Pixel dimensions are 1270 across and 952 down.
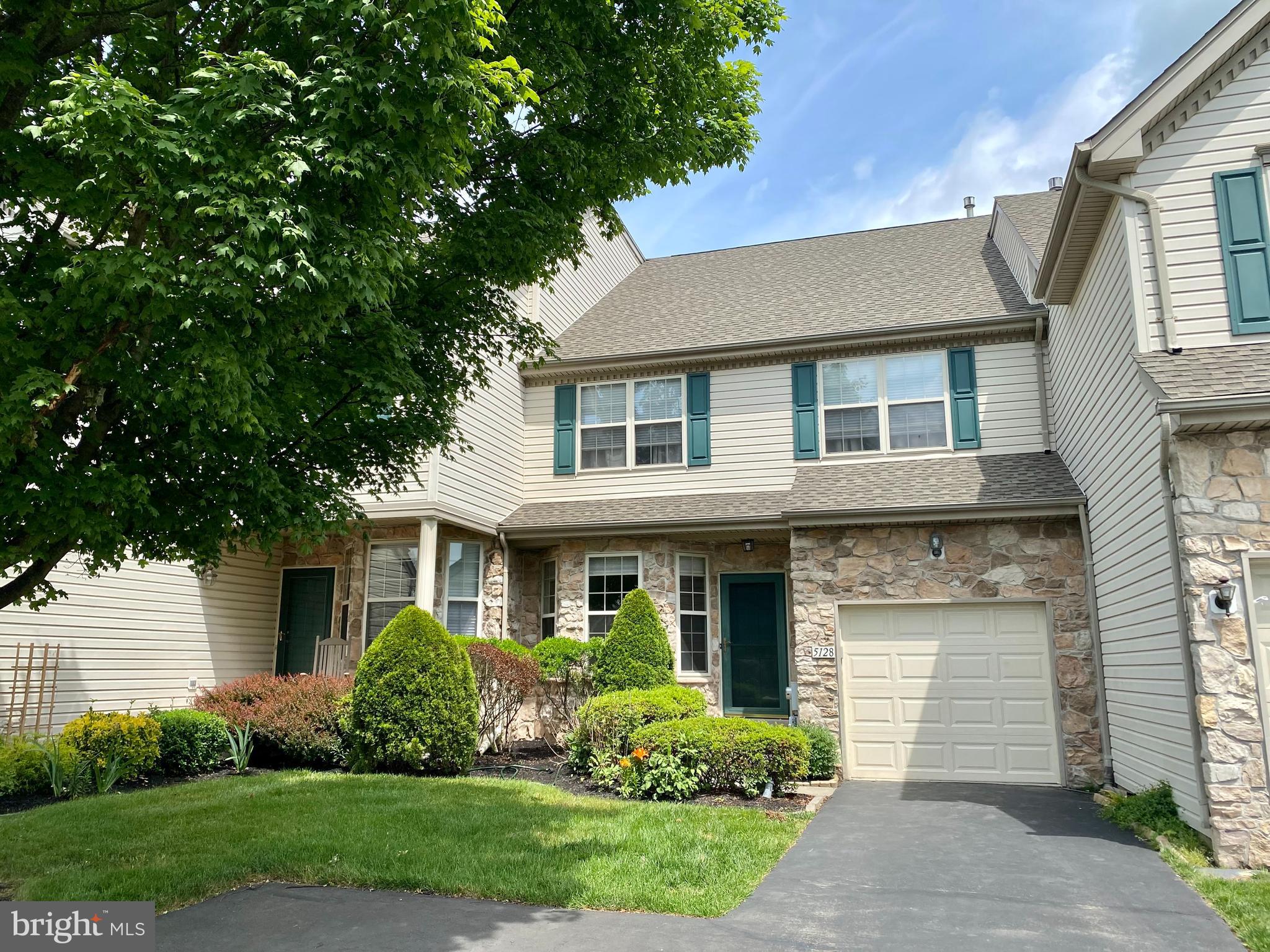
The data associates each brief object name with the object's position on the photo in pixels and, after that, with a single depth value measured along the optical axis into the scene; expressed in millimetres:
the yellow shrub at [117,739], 9078
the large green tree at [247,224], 3828
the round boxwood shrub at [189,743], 9984
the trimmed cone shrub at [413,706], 9719
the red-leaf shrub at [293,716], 10312
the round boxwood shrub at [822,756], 9906
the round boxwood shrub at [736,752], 8844
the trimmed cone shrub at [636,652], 11375
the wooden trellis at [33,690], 9156
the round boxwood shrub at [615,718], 9711
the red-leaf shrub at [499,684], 10977
